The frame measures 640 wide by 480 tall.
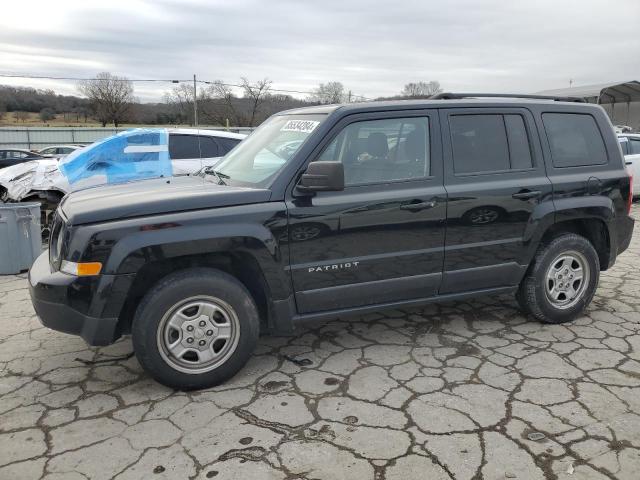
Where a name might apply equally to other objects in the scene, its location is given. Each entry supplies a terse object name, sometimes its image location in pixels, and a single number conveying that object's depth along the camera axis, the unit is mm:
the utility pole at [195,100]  45031
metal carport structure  26578
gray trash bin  6148
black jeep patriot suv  3074
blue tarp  7590
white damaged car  7598
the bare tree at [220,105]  50031
